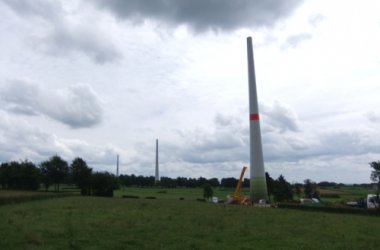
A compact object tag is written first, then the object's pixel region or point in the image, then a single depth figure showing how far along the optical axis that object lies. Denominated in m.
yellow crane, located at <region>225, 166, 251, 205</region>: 74.31
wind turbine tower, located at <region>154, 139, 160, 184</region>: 185.44
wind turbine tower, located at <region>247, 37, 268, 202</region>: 77.25
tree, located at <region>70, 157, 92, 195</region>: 113.00
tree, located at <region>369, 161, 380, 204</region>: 60.68
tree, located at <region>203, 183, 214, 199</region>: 105.69
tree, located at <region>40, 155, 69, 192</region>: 123.00
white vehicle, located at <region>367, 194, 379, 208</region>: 59.94
